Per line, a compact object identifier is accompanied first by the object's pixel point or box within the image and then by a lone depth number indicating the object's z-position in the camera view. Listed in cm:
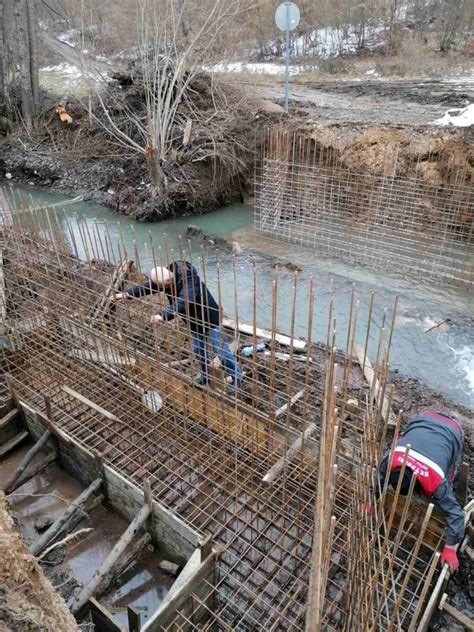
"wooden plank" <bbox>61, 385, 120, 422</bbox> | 434
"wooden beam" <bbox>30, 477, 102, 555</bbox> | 339
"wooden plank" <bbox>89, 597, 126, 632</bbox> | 276
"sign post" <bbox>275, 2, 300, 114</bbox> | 941
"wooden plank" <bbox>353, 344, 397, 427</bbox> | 441
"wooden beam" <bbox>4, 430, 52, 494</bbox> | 399
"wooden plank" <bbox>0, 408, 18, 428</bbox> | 451
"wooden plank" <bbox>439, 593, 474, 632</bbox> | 303
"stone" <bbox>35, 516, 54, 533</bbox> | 394
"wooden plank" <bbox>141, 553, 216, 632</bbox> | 270
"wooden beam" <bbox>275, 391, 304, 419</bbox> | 415
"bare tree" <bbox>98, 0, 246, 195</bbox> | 1045
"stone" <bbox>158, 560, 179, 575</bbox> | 357
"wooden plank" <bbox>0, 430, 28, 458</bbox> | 454
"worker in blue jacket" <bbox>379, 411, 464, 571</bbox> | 318
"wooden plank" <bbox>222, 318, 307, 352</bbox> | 587
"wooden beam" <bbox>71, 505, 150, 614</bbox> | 296
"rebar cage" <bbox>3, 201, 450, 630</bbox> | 298
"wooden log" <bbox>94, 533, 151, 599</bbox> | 315
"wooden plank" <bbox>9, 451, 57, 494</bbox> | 405
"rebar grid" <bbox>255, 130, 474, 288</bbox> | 877
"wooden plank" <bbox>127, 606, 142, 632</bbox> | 264
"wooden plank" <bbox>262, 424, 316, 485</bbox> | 354
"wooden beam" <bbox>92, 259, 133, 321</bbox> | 496
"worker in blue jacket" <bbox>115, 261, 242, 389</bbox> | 440
